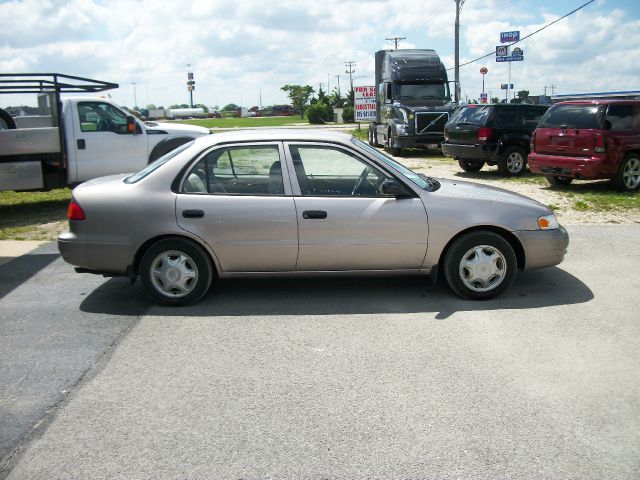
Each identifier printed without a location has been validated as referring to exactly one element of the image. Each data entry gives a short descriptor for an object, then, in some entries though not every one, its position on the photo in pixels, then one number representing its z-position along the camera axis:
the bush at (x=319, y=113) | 74.19
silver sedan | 5.86
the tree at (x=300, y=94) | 112.81
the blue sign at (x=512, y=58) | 40.56
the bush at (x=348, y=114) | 68.56
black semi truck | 22.39
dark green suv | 16.06
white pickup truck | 11.27
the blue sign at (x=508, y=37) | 43.00
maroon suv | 12.33
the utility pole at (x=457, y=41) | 34.81
